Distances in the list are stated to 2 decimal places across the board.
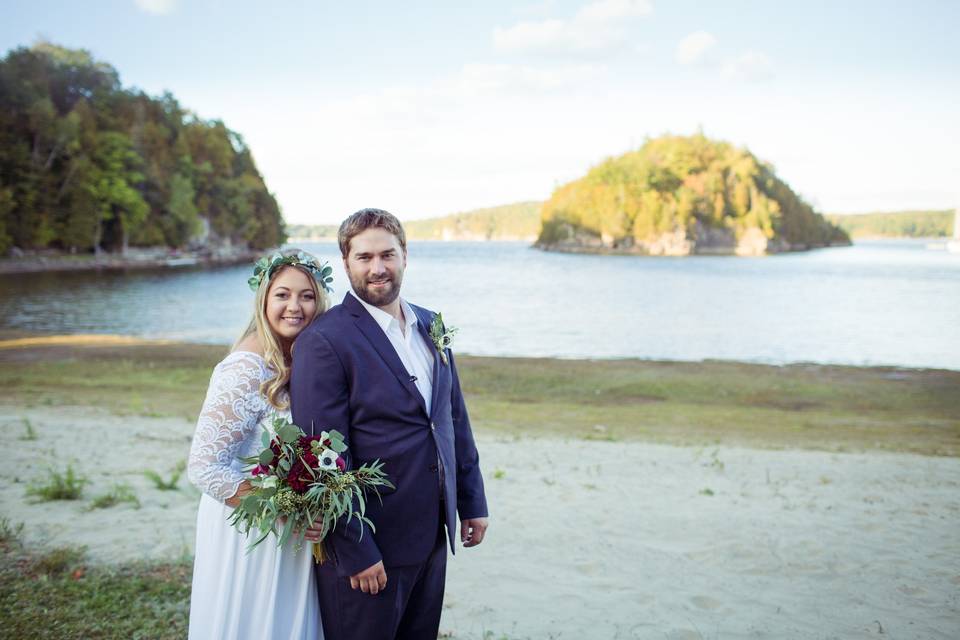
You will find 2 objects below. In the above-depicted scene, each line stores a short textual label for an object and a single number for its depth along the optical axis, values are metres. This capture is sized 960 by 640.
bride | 2.83
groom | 2.69
